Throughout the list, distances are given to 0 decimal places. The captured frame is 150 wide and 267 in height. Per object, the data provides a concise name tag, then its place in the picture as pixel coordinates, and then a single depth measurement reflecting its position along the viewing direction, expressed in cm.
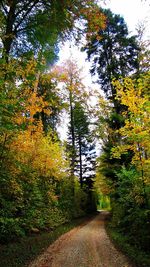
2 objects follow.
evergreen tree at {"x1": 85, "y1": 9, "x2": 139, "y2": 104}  1348
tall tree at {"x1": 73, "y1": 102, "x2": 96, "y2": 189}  2398
